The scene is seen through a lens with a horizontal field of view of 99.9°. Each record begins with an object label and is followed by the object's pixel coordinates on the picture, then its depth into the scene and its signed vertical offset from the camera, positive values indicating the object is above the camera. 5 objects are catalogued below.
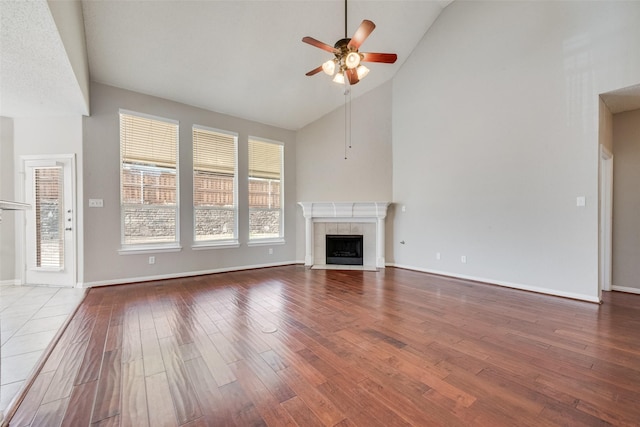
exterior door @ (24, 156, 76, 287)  4.11 -0.13
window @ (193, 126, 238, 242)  5.09 +0.53
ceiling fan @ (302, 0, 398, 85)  2.84 +1.74
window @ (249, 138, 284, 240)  5.81 +0.50
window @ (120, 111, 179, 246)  4.41 +0.56
